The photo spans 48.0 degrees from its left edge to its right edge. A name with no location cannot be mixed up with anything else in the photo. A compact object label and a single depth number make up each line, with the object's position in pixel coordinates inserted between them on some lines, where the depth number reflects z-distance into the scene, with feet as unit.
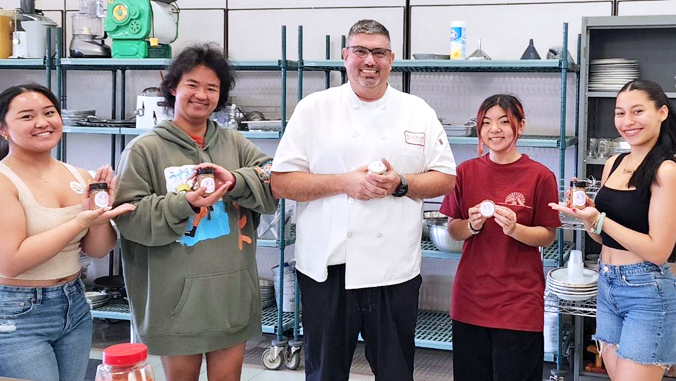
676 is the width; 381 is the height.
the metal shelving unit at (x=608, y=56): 13.34
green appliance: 15.02
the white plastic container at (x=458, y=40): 14.19
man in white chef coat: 8.45
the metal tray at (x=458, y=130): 14.20
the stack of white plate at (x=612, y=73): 13.51
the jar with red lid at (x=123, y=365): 5.04
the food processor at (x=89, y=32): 15.87
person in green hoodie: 8.04
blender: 16.11
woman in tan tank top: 7.45
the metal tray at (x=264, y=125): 15.03
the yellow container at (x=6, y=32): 16.42
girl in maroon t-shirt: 9.38
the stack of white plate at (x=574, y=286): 11.27
